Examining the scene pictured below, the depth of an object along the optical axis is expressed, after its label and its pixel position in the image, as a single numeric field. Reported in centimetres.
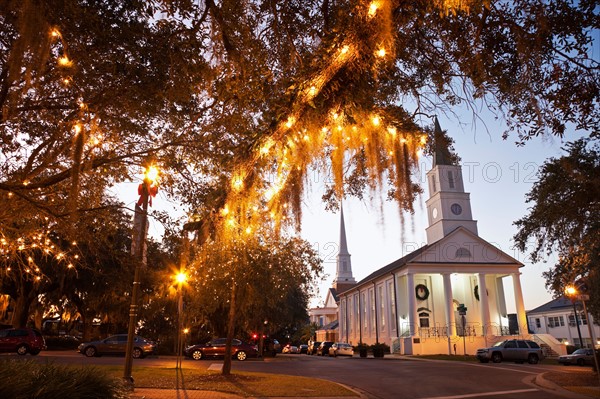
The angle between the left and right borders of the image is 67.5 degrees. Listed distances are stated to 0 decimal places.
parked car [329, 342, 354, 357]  4131
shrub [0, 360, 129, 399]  524
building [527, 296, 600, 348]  5522
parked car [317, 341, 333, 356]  4520
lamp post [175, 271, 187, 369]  1325
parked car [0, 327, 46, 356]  2455
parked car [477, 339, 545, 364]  2889
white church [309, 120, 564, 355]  4225
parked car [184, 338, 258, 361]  2917
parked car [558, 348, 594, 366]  2931
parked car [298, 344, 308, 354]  6002
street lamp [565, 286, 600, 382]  1231
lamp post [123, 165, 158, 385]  1045
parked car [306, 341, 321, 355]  5134
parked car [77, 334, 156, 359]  2675
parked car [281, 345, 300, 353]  5911
